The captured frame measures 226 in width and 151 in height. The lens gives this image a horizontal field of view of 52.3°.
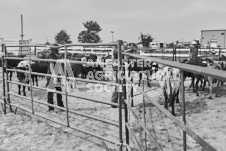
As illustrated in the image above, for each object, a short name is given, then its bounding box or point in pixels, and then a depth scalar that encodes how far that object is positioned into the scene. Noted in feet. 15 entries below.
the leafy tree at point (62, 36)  206.69
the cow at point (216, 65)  29.91
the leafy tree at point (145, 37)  150.60
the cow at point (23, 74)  26.97
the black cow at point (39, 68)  31.63
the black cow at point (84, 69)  35.68
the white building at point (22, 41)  63.00
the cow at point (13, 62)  36.47
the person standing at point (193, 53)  30.66
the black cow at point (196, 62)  29.34
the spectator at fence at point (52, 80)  18.68
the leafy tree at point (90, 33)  190.00
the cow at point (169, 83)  20.56
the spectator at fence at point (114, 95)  19.81
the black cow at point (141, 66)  33.43
